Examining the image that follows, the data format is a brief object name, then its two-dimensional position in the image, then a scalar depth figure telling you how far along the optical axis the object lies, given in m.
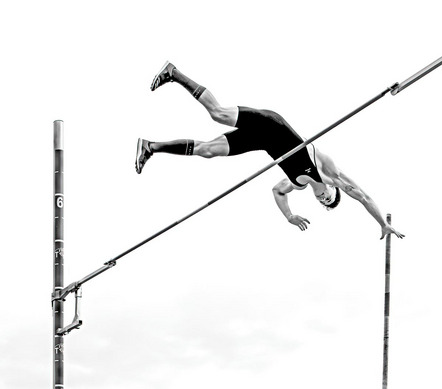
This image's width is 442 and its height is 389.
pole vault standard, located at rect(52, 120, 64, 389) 16.03
